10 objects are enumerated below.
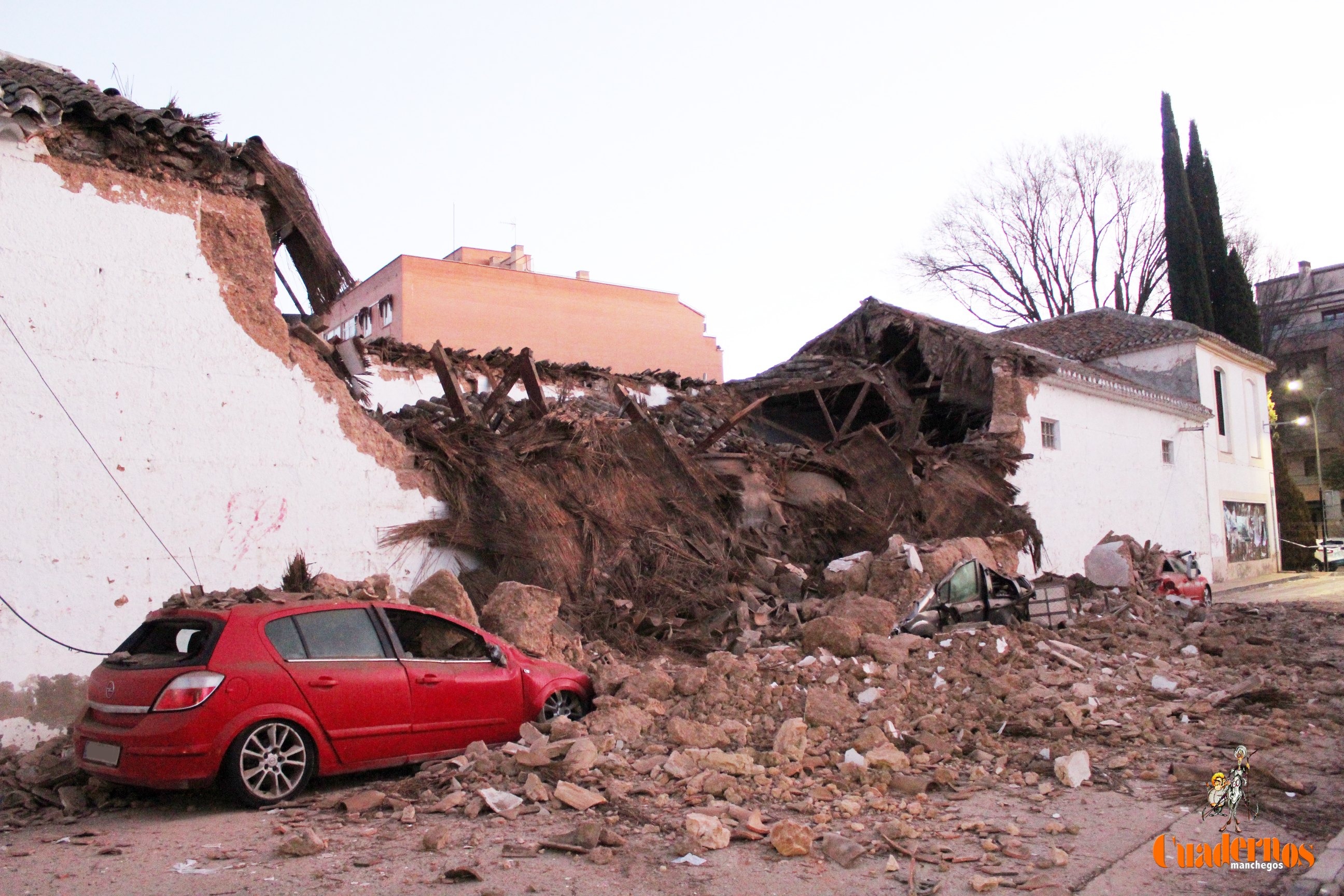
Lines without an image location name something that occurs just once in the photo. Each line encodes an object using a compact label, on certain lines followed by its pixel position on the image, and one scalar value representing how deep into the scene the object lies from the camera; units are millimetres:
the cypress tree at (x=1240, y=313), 34844
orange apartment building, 35594
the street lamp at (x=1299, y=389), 32500
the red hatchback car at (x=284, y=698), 5910
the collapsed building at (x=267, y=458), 8188
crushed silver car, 10883
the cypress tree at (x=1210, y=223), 35500
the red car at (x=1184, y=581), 16875
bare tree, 41125
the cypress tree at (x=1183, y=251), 34750
